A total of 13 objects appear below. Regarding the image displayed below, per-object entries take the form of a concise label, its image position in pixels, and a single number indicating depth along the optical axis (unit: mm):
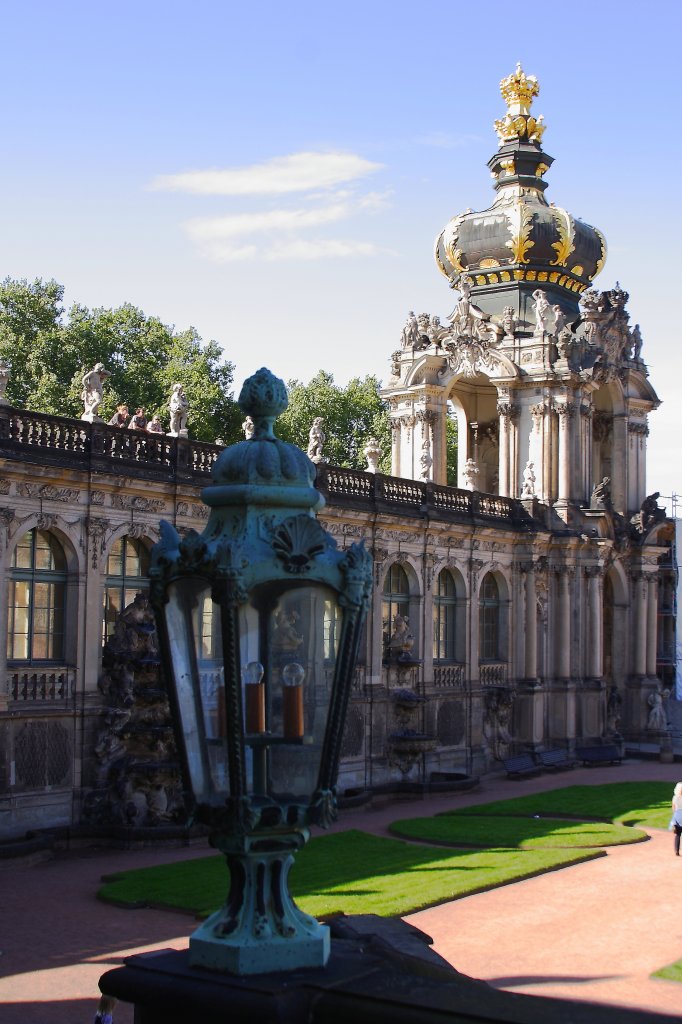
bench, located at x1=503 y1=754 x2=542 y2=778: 40781
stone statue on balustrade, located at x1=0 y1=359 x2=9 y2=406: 25462
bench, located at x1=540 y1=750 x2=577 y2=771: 43062
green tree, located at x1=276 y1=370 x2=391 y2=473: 69750
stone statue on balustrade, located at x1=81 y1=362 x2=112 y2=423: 27453
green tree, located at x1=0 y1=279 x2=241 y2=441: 56375
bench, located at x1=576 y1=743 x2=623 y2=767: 44750
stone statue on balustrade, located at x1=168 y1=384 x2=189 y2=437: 29562
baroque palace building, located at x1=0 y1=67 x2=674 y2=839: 26734
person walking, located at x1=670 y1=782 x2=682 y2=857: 27156
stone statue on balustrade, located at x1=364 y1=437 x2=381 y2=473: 37531
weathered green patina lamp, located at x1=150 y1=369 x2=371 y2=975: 6254
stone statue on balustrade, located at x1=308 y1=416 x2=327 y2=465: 34094
